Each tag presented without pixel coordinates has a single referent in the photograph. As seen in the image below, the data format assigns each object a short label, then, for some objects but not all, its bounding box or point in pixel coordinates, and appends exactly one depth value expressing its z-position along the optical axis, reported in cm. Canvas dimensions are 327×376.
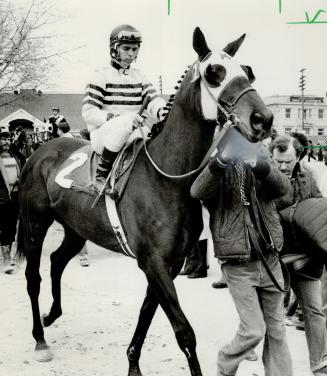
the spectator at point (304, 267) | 415
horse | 336
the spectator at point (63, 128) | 946
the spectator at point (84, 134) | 1004
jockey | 438
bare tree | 1256
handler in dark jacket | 337
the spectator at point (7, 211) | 852
